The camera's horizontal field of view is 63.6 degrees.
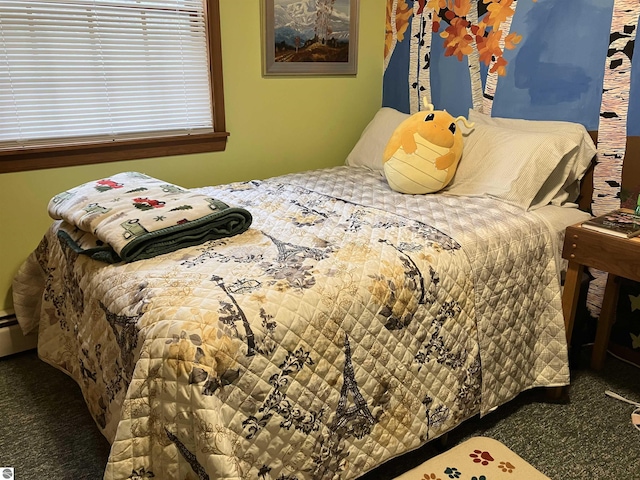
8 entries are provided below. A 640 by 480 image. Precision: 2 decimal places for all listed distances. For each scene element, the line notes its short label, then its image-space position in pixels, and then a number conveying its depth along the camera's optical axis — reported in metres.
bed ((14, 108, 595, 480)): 1.21
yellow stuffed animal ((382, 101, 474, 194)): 2.18
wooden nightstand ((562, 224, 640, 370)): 1.64
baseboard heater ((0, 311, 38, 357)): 2.28
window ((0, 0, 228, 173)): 2.11
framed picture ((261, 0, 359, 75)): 2.63
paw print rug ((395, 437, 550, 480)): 1.56
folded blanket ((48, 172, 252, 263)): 1.57
